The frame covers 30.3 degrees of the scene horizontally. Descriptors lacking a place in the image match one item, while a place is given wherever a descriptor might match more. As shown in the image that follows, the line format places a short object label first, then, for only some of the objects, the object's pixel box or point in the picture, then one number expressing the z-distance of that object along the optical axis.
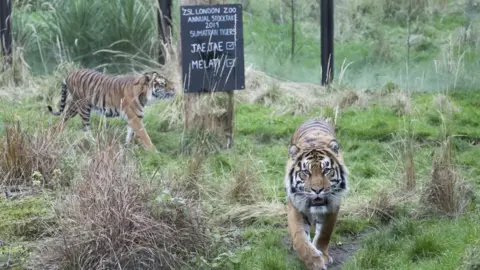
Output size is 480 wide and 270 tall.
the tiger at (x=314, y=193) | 5.60
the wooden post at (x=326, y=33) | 11.83
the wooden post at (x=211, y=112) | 9.17
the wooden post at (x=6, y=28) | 12.62
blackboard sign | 9.21
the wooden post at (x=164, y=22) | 12.05
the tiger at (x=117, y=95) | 9.41
